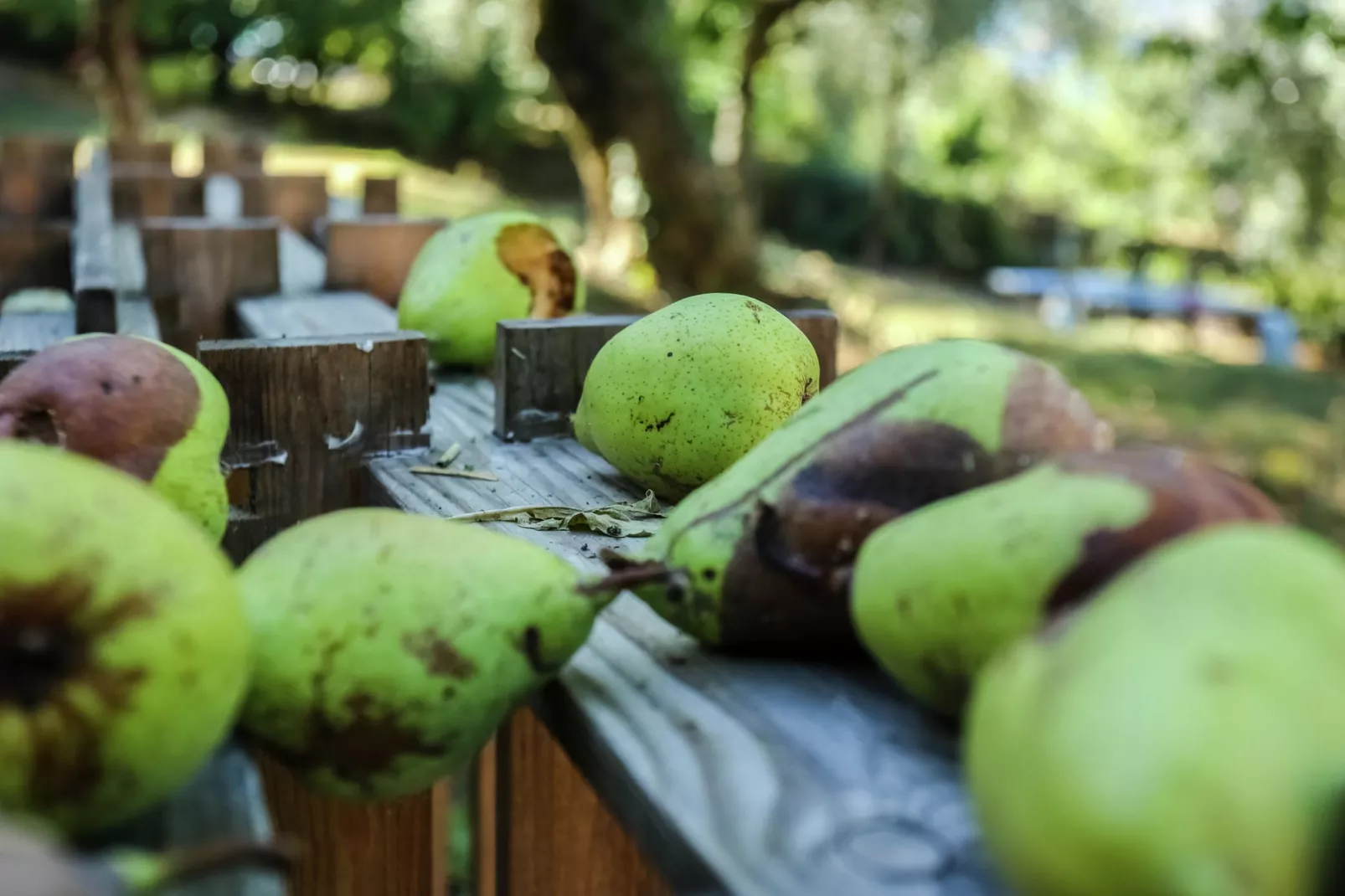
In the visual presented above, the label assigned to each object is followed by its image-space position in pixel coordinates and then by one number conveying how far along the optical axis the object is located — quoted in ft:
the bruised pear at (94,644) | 0.83
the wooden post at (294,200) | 3.10
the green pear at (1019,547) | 0.95
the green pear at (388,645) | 1.01
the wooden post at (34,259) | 2.41
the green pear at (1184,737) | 0.70
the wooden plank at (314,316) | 2.04
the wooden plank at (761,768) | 0.91
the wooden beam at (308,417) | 1.56
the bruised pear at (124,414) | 1.20
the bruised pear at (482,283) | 2.03
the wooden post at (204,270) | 2.20
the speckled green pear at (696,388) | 1.49
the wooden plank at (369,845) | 1.48
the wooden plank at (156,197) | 2.98
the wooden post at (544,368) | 1.74
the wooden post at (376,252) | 2.40
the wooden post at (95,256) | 1.85
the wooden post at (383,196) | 3.05
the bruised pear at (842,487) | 1.10
